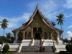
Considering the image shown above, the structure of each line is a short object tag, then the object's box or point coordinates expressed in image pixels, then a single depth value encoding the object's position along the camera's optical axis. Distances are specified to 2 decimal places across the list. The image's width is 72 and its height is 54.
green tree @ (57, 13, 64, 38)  24.19
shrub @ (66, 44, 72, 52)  9.23
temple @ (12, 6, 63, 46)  14.75
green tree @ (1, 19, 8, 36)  25.88
